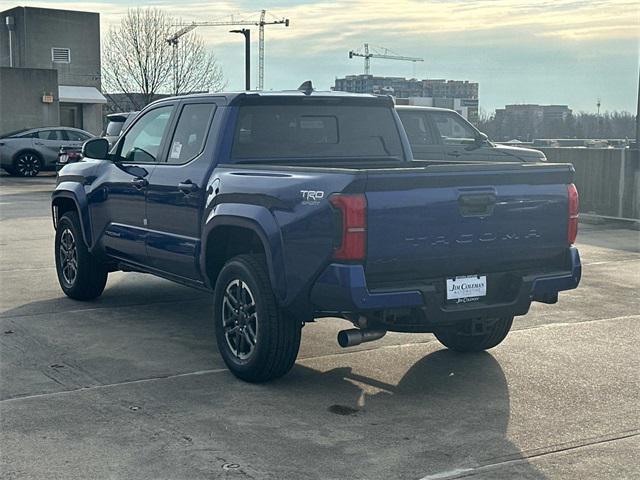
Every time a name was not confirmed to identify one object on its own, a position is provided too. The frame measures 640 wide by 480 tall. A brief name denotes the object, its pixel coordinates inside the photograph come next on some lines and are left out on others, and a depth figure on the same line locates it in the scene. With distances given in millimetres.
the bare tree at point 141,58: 57844
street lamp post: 42000
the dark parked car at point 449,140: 15273
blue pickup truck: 5629
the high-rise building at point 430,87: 85188
